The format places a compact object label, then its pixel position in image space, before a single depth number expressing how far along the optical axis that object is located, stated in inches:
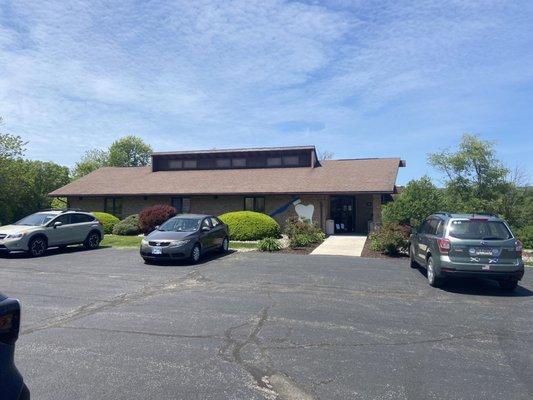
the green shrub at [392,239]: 597.7
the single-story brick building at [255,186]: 942.4
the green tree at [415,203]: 703.1
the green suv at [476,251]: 365.7
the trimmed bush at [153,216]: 911.0
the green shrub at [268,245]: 645.9
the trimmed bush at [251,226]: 815.1
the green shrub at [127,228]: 936.3
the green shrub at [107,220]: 994.7
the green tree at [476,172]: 1107.3
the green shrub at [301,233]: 693.3
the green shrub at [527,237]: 729.6
